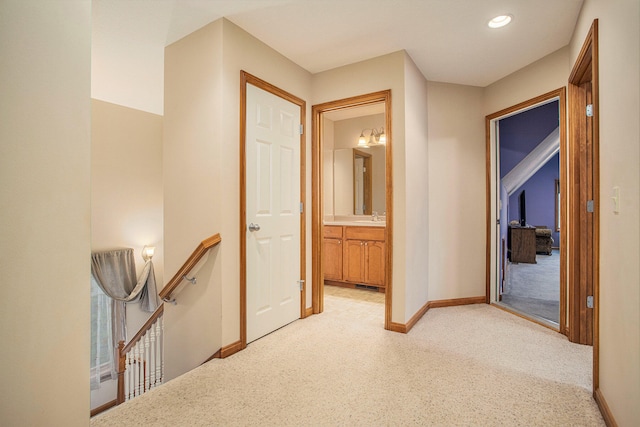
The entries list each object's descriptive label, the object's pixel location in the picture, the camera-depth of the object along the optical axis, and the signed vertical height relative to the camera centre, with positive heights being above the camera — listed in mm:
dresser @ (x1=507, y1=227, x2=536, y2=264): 6559 -631
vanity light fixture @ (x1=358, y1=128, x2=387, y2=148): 4625 +1072
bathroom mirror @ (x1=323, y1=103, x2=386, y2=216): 4660 +745
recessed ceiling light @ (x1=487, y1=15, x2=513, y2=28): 2314 +1386
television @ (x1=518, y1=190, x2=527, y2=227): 8805 +232
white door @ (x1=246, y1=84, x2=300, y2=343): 2549 +17
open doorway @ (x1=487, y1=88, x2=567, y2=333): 2889 +230
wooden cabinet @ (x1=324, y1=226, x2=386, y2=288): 4035 -529
